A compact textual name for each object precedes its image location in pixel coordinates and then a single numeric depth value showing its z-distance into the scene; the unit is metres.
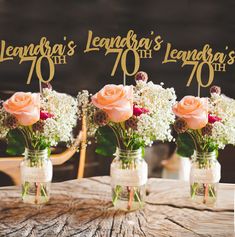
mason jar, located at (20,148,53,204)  1.49
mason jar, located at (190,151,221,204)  1.52
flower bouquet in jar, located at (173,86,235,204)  1.48
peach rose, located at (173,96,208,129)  1.47
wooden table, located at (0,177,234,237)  1.34
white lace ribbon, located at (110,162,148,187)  1.46
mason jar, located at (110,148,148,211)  1.47
